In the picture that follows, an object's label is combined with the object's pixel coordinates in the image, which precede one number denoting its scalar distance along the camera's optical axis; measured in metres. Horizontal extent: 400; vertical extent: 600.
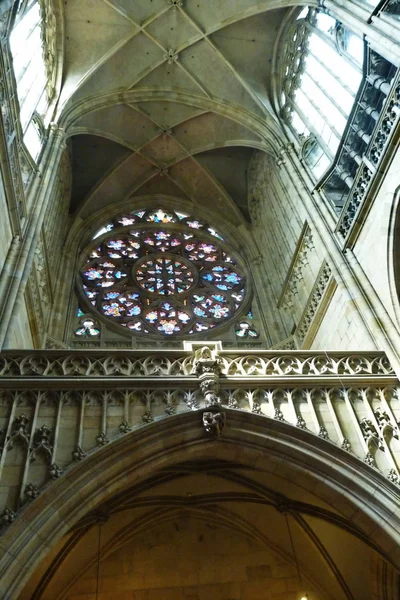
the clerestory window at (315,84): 9.88
